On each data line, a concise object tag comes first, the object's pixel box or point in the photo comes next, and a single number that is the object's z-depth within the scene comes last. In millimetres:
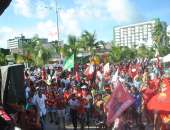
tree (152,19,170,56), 39801
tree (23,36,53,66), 32123
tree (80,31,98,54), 37102
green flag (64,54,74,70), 11020
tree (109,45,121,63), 43181
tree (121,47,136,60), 45853
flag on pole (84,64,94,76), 11208
